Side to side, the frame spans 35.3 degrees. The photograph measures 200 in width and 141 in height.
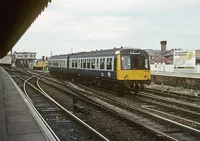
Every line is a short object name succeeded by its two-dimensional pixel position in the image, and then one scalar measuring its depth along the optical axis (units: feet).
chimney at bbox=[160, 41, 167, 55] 238.68
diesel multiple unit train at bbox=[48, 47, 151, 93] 62.39
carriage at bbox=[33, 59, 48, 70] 252.24
